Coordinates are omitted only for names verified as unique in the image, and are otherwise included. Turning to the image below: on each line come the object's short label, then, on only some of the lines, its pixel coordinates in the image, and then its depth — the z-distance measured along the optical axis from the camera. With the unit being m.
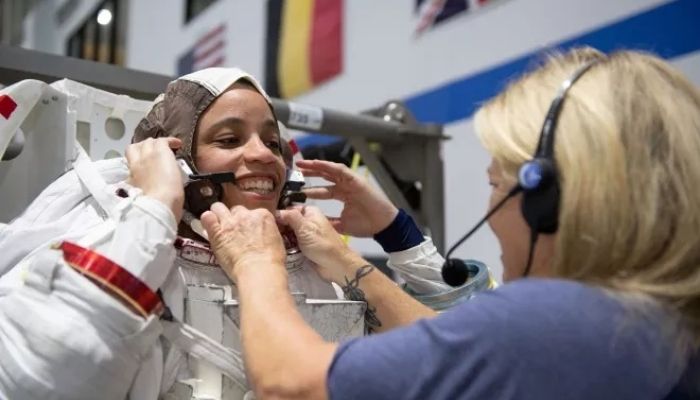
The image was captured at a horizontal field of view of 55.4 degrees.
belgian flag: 3.26
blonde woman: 0.70
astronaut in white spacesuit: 0.85
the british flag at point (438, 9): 2.56
